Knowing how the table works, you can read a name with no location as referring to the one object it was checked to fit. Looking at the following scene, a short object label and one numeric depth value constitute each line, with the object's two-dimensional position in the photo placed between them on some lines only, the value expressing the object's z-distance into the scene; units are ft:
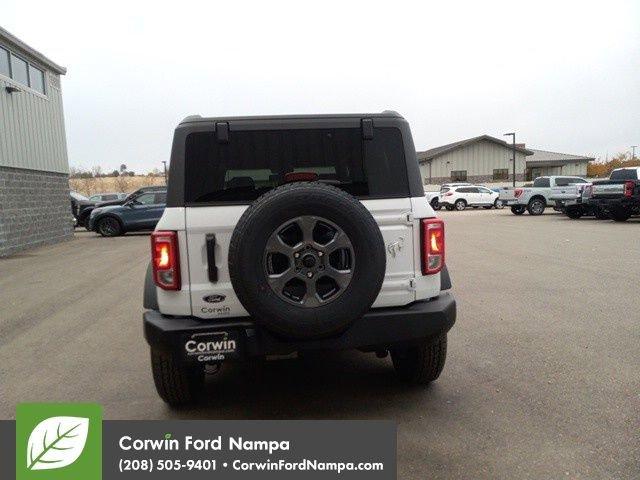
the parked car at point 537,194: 75.12
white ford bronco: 9.05
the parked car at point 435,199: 105.70
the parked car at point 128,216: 60.13
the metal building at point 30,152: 46.01
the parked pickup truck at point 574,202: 62.75
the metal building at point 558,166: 170.09
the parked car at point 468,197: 104.01
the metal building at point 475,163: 164.35
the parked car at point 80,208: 74.79
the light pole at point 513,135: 152.87
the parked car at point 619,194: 55.62
